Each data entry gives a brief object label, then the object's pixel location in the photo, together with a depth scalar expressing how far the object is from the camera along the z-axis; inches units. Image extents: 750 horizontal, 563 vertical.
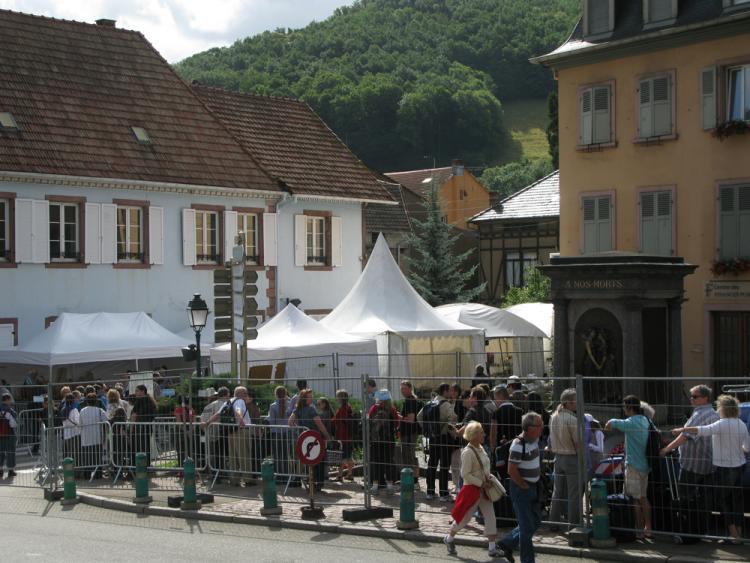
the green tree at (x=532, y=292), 1620.3
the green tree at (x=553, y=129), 2746.1
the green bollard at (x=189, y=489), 640.4
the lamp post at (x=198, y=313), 935.0
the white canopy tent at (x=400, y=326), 1091.9
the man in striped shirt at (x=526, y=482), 454.3
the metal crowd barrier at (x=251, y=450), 650.8
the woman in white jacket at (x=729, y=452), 484.1
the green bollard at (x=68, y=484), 687.1
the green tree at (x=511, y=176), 4343.0
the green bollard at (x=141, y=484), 671.8
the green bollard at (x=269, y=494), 610.5
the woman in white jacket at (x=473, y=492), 493.4
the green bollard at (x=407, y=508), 554.3
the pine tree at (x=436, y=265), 1862.7
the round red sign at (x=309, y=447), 590.6
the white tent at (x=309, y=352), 1039.6
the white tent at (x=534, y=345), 1255.5
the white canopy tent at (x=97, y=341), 1097.4
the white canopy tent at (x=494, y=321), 1240.8
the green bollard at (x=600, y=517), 496.1
